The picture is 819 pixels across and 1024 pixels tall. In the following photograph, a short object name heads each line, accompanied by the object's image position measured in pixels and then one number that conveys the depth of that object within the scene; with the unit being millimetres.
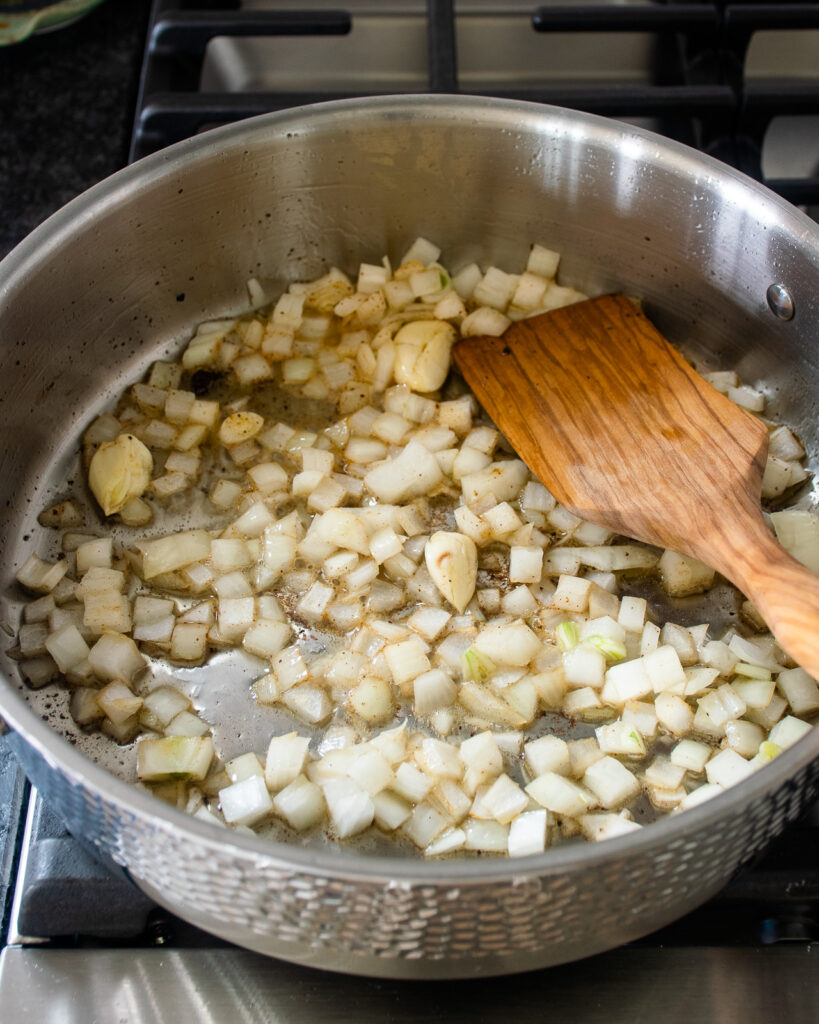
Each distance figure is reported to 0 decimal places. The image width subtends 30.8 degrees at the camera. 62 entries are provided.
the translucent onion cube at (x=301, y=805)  443
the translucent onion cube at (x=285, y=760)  449
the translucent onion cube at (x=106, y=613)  478
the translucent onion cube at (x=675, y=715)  462
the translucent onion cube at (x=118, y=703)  456
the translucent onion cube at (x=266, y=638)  477
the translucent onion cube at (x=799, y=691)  466
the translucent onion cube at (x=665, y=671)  468
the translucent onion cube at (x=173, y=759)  446
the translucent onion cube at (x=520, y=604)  487
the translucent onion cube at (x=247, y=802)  442
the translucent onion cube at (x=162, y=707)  460
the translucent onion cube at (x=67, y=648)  468
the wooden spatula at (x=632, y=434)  469
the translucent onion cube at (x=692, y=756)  453
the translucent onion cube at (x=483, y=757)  448
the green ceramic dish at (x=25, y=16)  626
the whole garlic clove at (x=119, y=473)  505
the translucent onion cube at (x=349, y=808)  440
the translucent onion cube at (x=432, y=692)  465
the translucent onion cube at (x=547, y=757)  452
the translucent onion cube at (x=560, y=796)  442
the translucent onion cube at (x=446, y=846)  438
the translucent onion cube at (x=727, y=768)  447
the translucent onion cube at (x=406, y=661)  469
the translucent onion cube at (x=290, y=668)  469
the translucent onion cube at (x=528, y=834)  433
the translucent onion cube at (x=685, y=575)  493
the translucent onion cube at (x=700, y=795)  439
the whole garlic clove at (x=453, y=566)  483
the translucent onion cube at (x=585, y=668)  470
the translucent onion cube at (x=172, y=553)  491
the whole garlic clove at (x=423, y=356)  537
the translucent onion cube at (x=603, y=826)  434
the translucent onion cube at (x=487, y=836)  438
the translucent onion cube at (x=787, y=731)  453
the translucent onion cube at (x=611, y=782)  447
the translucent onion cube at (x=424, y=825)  442
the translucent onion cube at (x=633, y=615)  483
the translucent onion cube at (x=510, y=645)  473
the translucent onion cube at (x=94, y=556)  492
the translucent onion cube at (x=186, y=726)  457
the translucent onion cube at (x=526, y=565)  492
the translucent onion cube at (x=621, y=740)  458
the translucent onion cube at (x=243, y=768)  451
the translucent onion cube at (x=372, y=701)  464
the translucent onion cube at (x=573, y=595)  486
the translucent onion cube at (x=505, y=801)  441
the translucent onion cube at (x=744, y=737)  456
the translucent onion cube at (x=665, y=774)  449
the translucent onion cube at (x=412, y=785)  447
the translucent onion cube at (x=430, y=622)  481
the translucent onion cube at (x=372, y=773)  446
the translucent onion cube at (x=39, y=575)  483
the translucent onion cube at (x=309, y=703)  464
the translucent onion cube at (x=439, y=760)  447
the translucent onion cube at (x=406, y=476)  512
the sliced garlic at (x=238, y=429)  523
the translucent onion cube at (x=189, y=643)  477
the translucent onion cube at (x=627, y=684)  468
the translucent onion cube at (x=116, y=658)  467
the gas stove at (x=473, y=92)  407
